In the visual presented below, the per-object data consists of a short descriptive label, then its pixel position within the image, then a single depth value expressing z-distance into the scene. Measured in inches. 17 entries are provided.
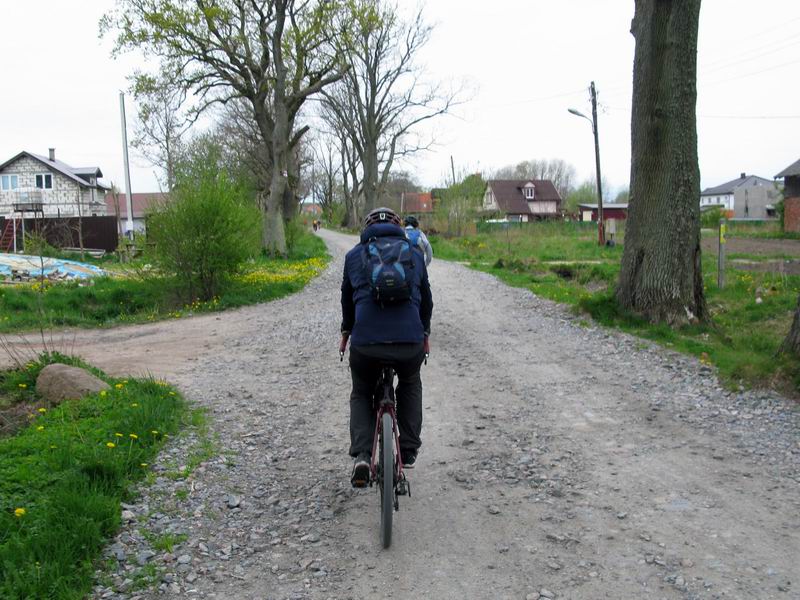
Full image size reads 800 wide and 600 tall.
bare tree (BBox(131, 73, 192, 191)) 1086.4
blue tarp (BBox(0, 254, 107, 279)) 852.6
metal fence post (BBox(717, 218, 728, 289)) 569.0
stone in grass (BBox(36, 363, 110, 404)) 275.6
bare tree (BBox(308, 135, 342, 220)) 3695.9
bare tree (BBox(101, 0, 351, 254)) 1056.2
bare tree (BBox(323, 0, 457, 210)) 1665.8
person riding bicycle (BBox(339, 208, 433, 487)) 173.8
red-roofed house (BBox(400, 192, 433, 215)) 4208.4
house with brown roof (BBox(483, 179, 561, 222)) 3838.6
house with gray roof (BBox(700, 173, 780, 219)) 4050.2
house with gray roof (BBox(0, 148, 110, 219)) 2409.0
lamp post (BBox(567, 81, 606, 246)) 1393.9
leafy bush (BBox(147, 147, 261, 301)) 637.3
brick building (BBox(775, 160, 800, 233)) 1791.3
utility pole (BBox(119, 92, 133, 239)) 1264.4
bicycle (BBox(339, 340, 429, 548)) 162.7
